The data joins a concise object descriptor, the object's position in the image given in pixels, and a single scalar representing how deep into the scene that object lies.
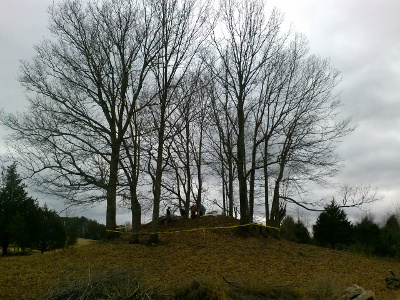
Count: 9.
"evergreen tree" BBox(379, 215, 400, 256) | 22.28
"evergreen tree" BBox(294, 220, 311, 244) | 29.95
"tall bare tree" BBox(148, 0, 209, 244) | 15.44
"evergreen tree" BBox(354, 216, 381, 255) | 25.38
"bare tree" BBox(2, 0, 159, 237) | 14.29
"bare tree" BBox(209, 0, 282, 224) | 17.95
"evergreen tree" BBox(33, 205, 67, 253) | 27.56
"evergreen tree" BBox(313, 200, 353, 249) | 28.97
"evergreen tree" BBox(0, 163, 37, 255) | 24.78
